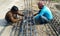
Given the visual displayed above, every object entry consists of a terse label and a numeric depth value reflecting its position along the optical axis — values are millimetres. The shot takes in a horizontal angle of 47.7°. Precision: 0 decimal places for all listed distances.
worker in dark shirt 2670
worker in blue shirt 2711
